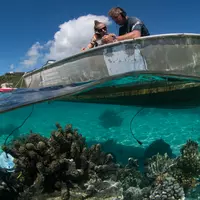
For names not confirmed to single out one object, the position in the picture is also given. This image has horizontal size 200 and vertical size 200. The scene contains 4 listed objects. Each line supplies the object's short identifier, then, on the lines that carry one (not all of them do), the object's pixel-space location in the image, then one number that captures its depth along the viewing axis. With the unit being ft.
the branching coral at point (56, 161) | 21.27
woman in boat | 29.86
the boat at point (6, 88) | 43.81
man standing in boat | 27.61
